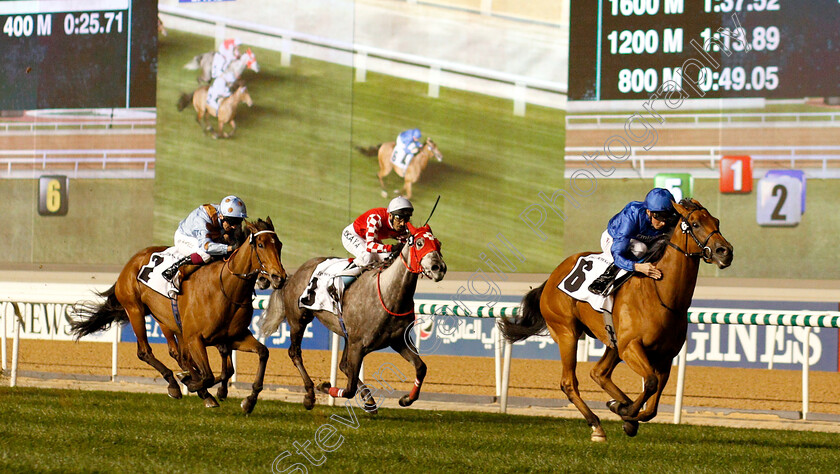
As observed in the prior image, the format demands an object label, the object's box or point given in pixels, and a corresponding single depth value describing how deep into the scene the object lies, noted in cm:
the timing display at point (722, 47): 2787
